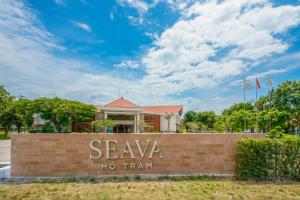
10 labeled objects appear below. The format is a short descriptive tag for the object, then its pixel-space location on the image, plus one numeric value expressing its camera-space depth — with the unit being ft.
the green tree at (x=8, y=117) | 87.58
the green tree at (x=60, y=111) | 78.58
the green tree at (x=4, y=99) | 93.32
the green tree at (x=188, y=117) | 154.90
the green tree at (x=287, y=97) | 84.92
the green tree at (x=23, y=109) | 80.25
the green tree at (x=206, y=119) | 145.42
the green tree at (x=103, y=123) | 81.46
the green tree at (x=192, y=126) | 137.55
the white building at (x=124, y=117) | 91.73
